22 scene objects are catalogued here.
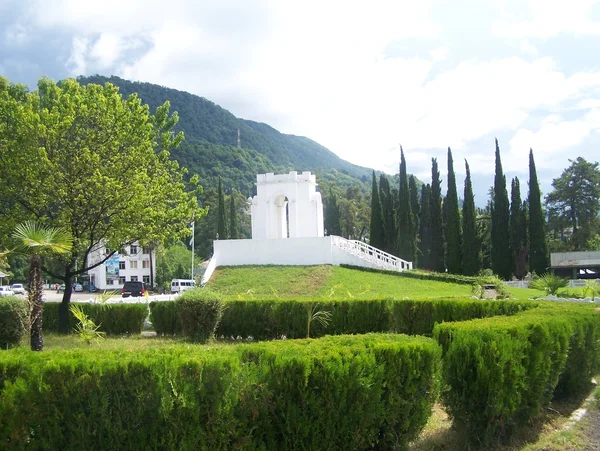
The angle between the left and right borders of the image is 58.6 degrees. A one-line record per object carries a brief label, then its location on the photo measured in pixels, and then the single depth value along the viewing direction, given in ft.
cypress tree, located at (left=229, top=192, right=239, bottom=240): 175.73
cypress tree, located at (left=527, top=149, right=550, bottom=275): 123.54
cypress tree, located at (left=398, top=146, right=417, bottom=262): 138.31
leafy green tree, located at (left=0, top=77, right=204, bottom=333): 45.34
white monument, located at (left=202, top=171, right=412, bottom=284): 96.12
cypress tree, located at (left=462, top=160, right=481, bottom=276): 124.06
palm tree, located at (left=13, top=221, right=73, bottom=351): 34.31
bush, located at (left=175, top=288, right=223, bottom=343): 41.60
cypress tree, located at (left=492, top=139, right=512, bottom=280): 126.21
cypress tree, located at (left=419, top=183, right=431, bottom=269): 157.79
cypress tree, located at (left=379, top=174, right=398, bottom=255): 152.56
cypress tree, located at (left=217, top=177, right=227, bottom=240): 162.50
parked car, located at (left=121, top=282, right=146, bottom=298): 132.52
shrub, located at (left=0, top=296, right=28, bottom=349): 40.22
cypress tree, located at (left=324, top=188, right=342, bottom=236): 211.00
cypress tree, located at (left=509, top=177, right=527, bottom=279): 130.82
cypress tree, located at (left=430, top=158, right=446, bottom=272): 140.77
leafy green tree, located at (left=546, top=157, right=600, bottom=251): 152.97
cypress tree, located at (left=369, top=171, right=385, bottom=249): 150.71
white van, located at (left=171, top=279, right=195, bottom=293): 148.90
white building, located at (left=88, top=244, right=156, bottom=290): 219.00
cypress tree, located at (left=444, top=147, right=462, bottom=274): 127.65
